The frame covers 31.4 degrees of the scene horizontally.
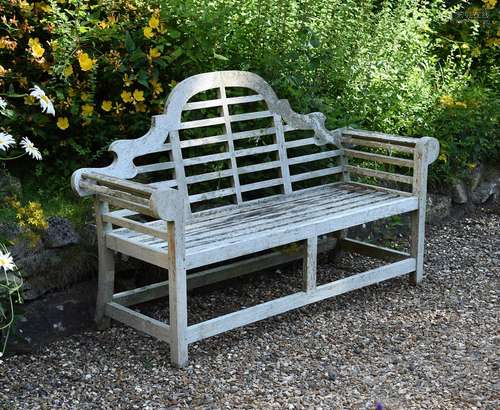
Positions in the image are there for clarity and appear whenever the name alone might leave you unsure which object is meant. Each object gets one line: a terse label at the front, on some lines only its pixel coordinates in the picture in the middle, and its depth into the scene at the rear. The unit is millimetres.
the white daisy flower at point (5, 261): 2996
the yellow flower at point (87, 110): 4402
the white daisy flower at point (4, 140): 3129
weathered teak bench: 3707
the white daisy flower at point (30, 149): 3354
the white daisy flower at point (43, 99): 3337
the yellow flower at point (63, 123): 4395
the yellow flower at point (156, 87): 4555
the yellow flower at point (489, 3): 7043
